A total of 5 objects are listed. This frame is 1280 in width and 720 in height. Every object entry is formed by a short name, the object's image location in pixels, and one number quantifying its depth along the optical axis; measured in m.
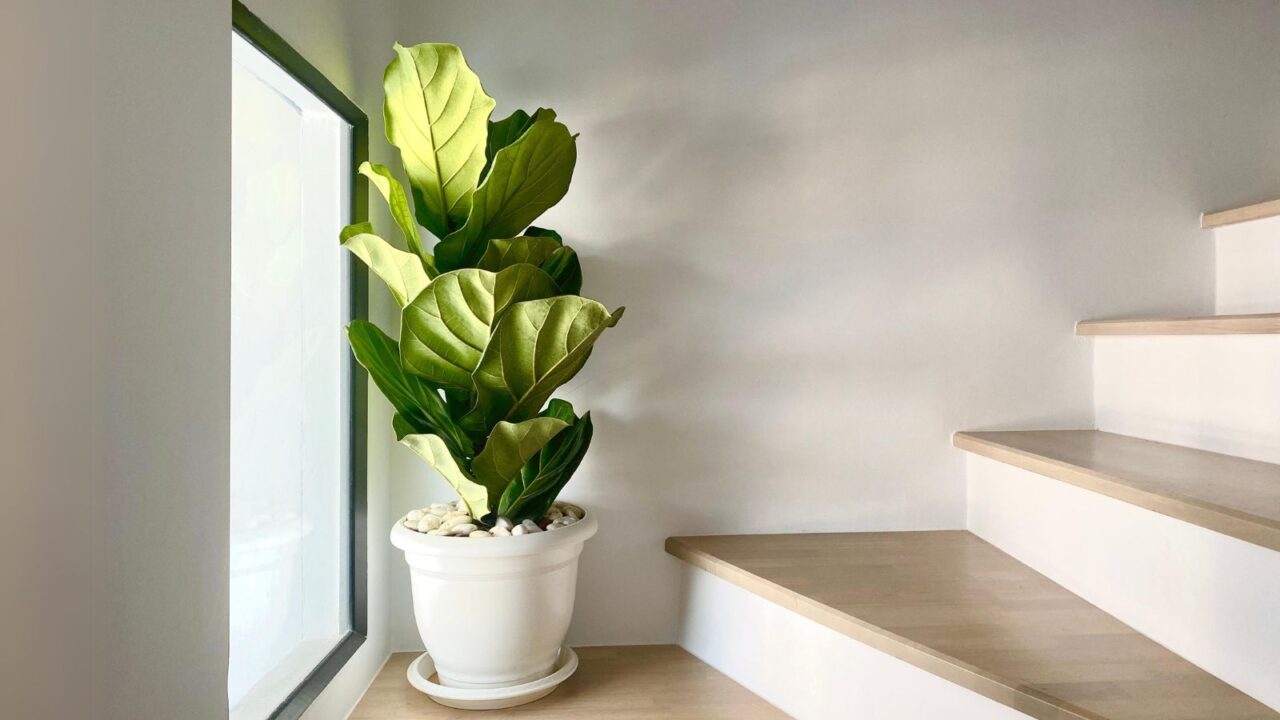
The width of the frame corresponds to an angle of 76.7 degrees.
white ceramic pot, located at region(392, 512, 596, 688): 1.54
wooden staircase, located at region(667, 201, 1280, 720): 1.18
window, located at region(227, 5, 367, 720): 1.27
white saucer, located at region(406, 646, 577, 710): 1.60
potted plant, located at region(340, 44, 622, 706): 1.43
